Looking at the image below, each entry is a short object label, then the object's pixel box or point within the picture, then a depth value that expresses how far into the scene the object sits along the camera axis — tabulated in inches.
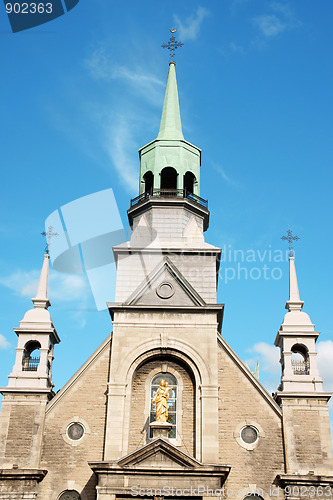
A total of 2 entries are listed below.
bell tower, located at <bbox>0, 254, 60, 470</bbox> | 922.1
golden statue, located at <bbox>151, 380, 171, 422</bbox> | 893.2
